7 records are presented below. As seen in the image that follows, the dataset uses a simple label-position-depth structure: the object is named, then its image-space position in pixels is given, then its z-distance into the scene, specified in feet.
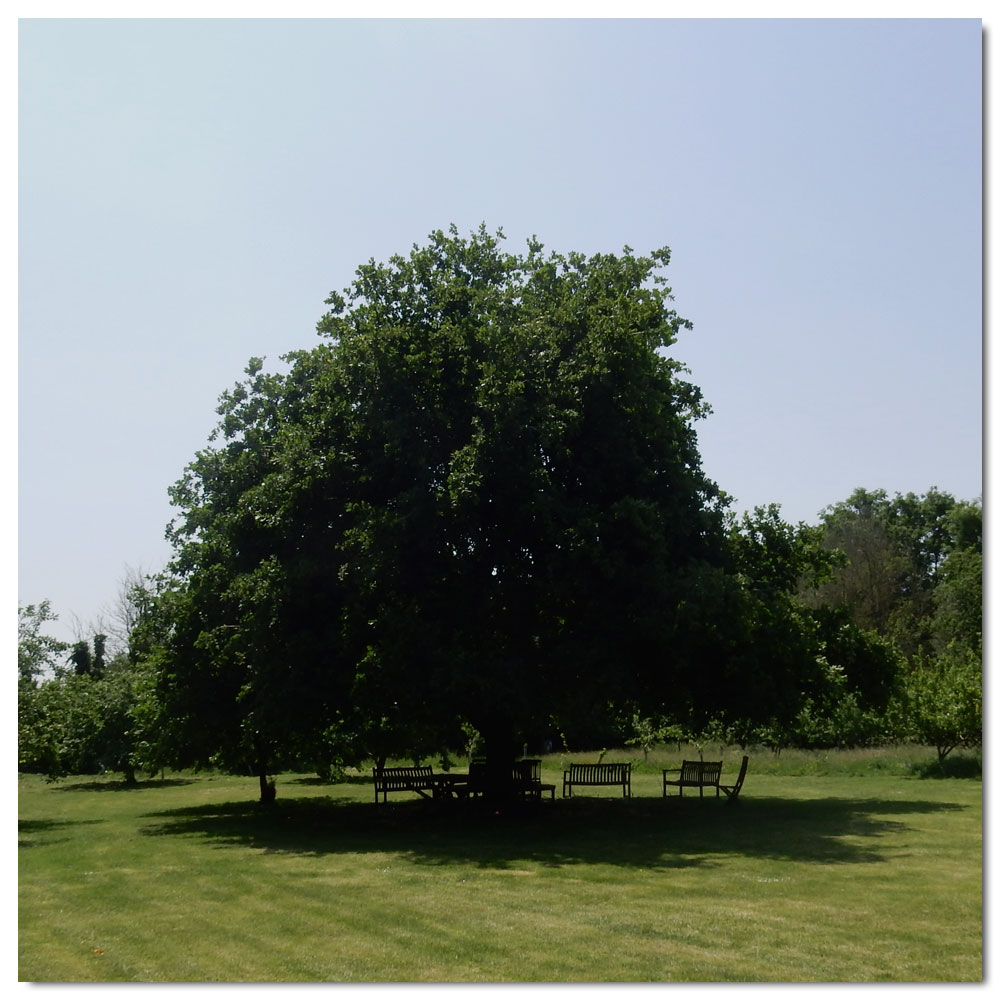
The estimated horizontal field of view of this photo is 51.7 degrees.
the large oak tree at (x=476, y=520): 61.62
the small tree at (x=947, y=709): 97.40
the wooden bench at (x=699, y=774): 76.07
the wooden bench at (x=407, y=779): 76.07
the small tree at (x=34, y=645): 79.15
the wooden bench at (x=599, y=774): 82.23
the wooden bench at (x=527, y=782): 72.08
